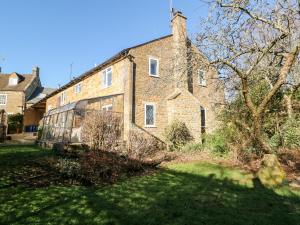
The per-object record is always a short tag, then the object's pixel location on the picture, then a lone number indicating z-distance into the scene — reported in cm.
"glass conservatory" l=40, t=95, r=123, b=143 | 1499
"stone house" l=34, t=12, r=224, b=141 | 1700
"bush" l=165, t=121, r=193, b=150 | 1680
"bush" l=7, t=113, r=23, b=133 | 3616
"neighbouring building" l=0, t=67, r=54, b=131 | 3938
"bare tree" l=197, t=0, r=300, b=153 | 809
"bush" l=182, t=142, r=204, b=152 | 1520
